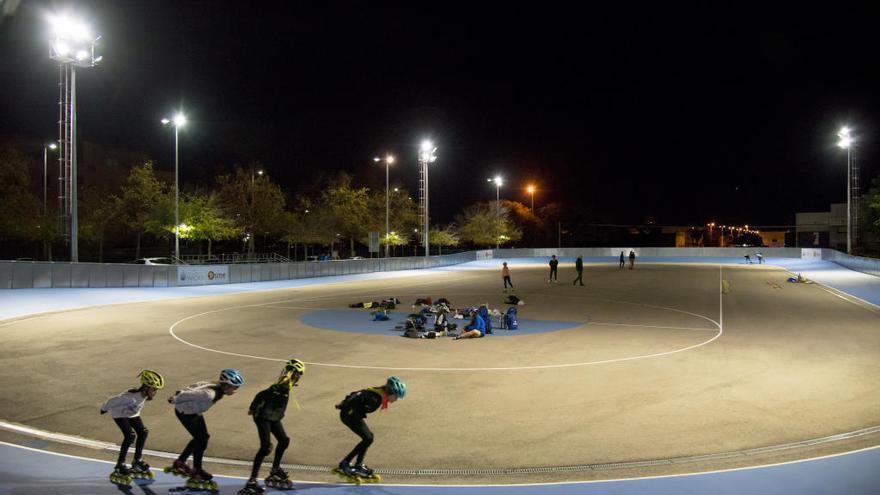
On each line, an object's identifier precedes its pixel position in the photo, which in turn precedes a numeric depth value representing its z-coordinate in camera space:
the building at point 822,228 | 109.44
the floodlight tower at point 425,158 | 55.47
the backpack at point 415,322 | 18.80
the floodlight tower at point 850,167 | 51.41
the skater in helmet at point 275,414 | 6.60
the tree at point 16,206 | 46.94
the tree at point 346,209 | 69.56
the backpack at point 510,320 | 19.91
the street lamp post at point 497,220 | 93.35
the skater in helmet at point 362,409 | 6.81
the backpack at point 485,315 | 18.80
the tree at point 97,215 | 51.44
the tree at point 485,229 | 97.50
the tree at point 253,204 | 63.72
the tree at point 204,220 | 51.78
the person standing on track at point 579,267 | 37.84
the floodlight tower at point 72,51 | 26.44
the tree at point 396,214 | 76.38
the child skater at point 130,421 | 6.76
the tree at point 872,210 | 67.51
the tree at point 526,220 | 111.91
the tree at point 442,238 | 83.81
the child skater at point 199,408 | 6.54
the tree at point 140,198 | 52.91
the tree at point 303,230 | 66.38
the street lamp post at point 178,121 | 35.09
